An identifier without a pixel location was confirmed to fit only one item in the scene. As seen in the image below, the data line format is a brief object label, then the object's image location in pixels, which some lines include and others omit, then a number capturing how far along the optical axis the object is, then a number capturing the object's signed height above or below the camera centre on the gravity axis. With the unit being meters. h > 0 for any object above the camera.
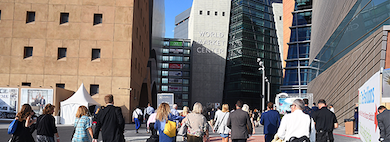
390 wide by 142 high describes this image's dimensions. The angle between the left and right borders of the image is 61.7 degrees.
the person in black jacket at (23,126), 6.90 -1.01
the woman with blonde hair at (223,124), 10.62 -1.37
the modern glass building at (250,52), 82.38 +8.21
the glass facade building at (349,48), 16.31 +2.42
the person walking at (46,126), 7.36 -1.05
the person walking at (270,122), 9.38 -1.11
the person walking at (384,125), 7.16 -0.87
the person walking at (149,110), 18.06 -1.57
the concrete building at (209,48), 86.56 +9.29
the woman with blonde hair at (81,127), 7.49 -1.07
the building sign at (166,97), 28.17 -1.32
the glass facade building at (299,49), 60.50 +6.62
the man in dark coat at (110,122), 7.30 -0.92
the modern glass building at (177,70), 94.38 +3.54
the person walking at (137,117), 17.84 -1.95
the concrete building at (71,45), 28.80 +3.11
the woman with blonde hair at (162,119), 7.64 -0.88
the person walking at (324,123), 9.03 -1.07
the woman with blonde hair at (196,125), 7.83 -1.03
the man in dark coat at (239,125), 8.68 -1.12
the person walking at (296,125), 5.88 -0.75
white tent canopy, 24.47 -2.09
